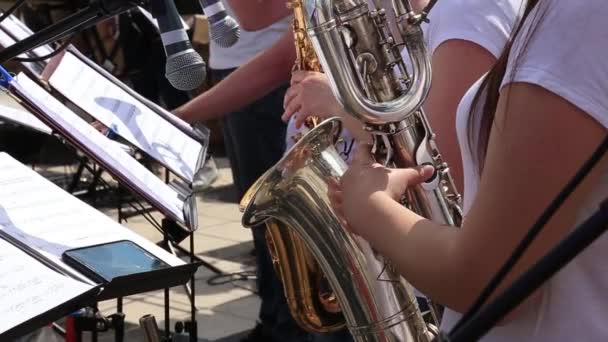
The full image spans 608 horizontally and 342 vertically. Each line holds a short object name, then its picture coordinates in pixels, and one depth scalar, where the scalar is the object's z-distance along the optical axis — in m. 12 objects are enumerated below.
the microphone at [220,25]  2.25
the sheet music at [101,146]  2.37
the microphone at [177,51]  2.10
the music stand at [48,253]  1.85
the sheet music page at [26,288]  1.83
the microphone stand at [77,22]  2.09
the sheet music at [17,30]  2.80
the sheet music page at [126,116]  2.58
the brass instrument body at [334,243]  2.06
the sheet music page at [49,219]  2.00
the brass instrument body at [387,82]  1.97
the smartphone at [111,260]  1.94
